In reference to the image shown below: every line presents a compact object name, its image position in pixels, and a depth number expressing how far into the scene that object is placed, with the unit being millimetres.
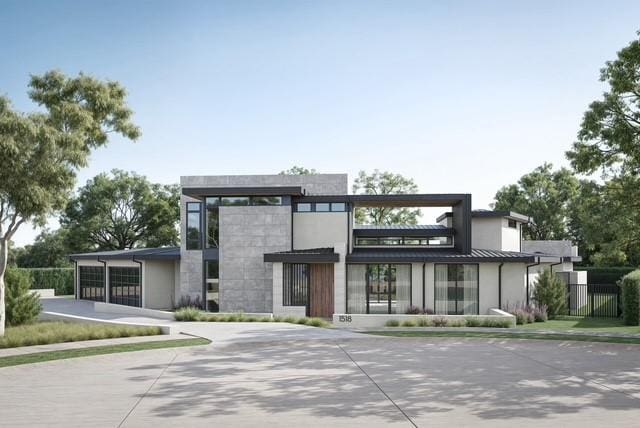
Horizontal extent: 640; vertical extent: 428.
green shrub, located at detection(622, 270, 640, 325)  24844
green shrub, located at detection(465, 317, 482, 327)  22766
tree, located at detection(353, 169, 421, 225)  50638
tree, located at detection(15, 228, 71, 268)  65438
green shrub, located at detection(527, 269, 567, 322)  27984
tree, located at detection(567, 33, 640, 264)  20531
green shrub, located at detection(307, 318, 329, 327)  23141
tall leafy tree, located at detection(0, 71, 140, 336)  18625
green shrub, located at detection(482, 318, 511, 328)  22797
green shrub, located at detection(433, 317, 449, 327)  22703
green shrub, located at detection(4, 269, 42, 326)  23969
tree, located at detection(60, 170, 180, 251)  55750
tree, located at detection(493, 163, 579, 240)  56938
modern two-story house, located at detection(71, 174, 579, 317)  27266
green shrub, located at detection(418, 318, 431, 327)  22784
